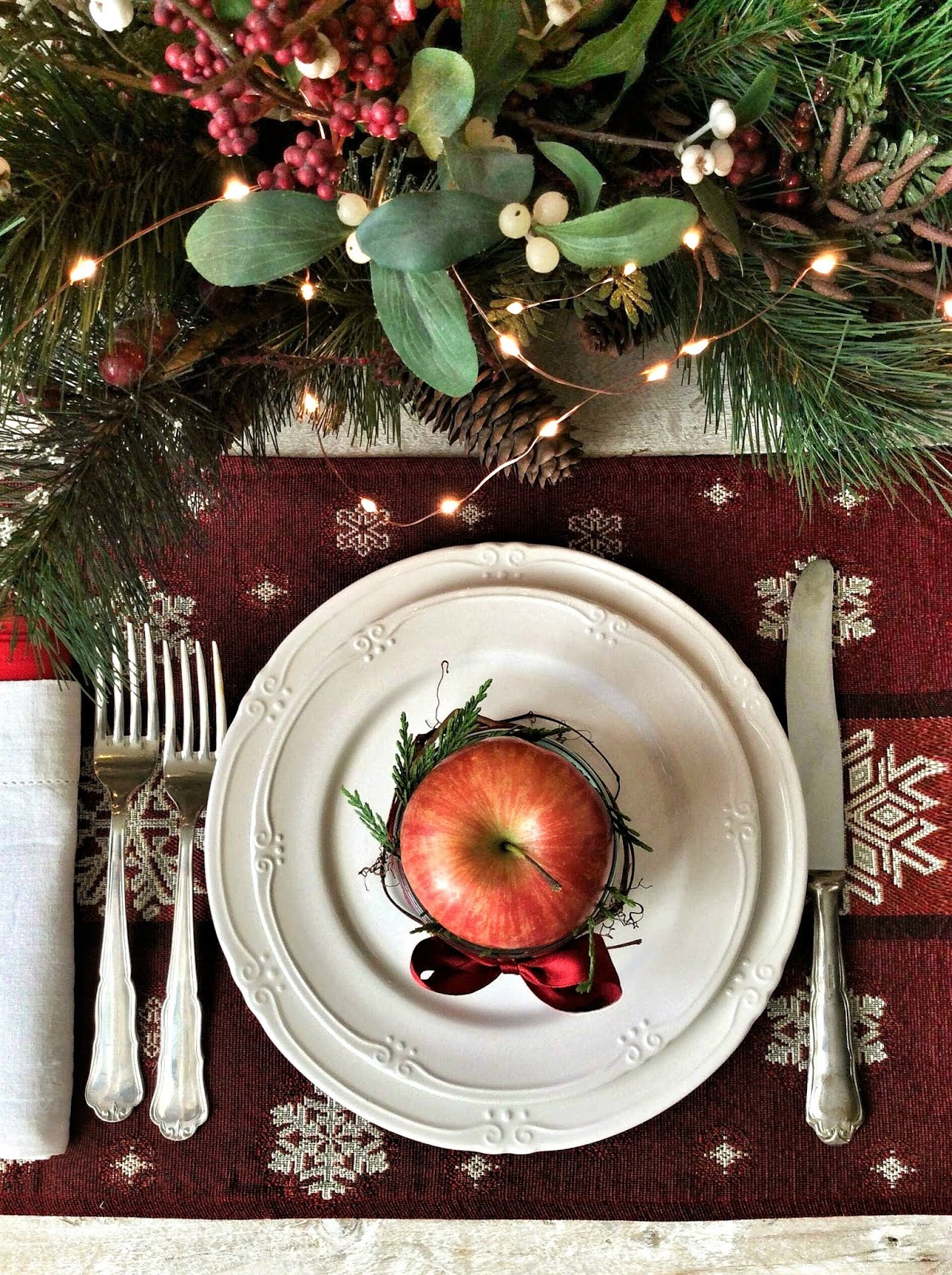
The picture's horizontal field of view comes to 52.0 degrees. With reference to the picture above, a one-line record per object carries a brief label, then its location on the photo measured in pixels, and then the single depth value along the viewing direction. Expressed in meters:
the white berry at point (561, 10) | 0.38
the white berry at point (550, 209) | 0.44
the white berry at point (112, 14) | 0.35
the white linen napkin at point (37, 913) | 0.66
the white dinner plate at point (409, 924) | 0.64
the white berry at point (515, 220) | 0.43
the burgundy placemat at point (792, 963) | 0.67
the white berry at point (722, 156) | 0.45
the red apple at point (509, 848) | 0.52
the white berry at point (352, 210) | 0.42
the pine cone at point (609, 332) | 0.63
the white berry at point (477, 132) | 0.43
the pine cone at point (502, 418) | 0.62
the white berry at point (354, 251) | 0.45
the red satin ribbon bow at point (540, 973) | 0.58
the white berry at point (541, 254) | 0.45
